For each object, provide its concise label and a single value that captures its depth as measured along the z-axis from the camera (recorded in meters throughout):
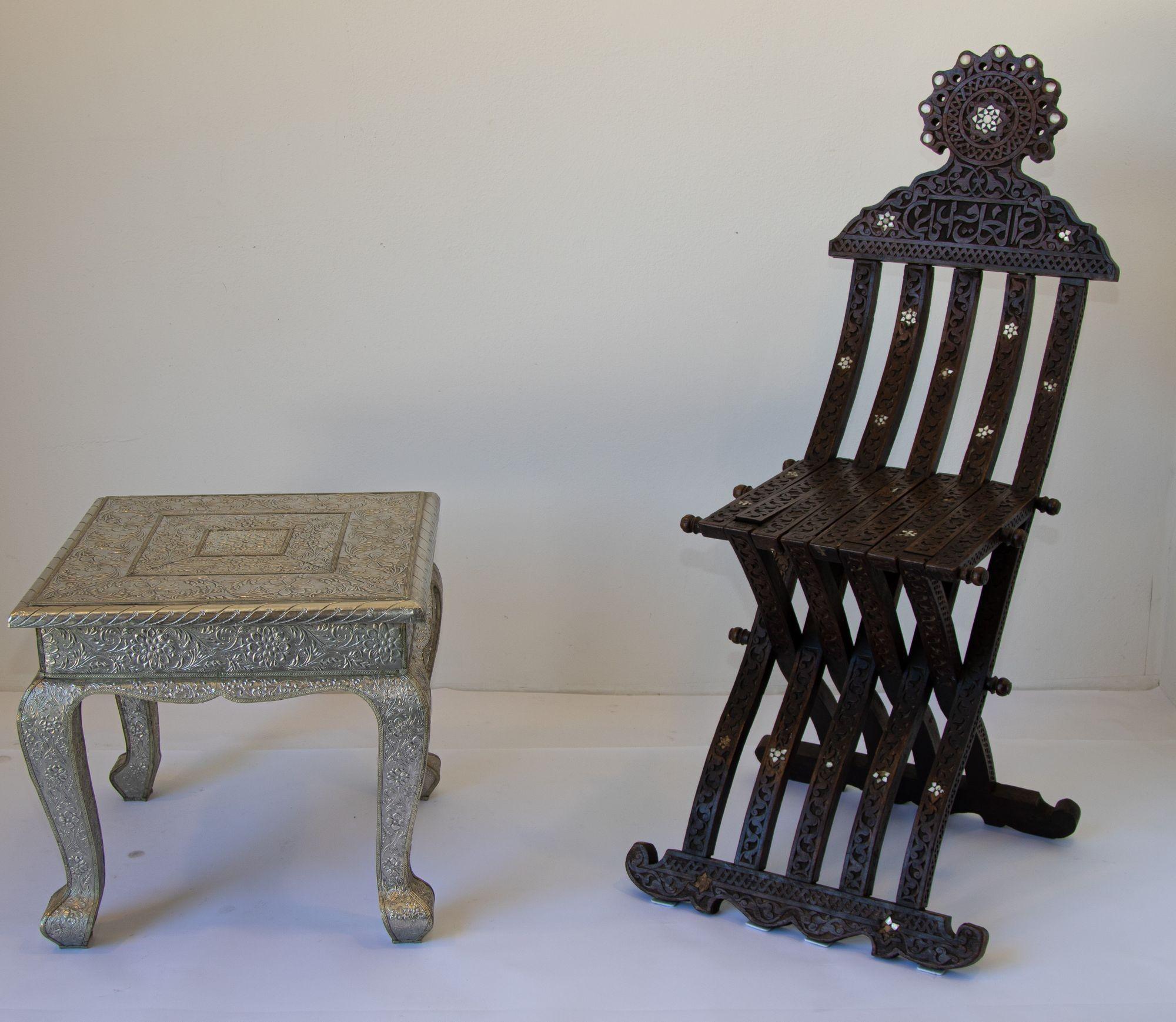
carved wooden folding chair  2.18
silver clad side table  2.00
